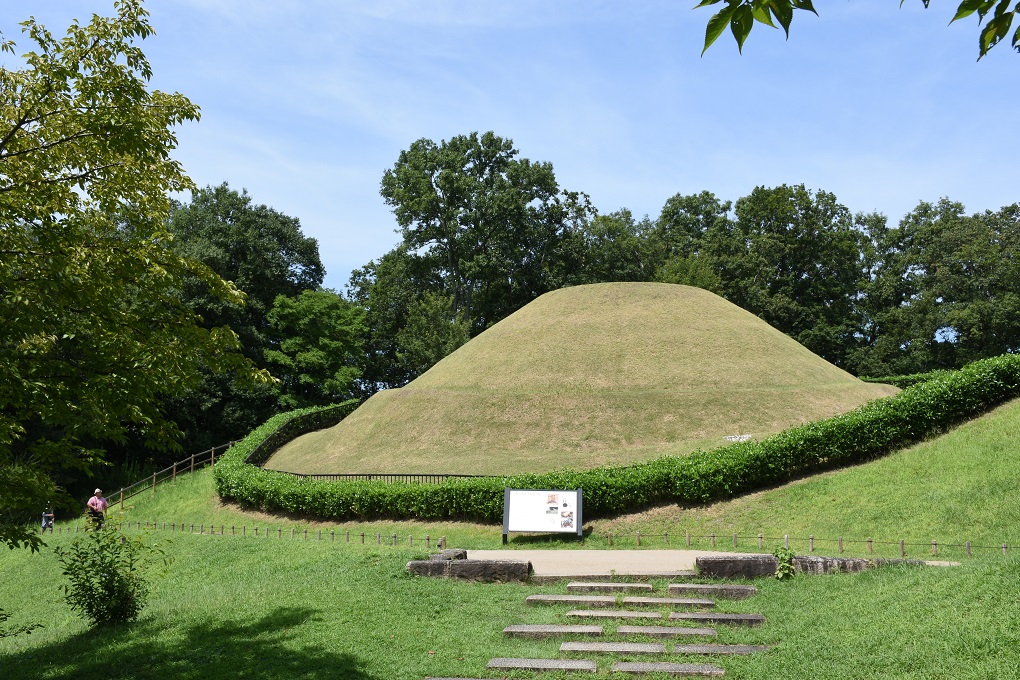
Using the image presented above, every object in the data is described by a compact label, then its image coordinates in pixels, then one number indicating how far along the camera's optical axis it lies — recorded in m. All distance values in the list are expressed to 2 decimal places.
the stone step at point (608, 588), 15.27
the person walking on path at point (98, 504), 26.45
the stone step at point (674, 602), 14.16
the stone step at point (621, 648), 11.59
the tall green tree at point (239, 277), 51.16
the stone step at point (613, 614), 13.59
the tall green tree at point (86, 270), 9.94
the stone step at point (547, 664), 10.98
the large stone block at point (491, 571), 16.83
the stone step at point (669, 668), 10.61
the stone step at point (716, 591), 14.88
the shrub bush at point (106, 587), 14.20
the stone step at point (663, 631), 12.43
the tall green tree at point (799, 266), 69.12
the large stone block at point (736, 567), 16.14
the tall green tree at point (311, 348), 55.72
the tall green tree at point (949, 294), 57.00
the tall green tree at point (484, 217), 66.25
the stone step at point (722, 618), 13.04
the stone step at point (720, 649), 11.45
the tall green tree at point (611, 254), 69.69
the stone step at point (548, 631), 12.69
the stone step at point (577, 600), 14.56
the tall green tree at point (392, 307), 69.94
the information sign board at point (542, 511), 24.48
